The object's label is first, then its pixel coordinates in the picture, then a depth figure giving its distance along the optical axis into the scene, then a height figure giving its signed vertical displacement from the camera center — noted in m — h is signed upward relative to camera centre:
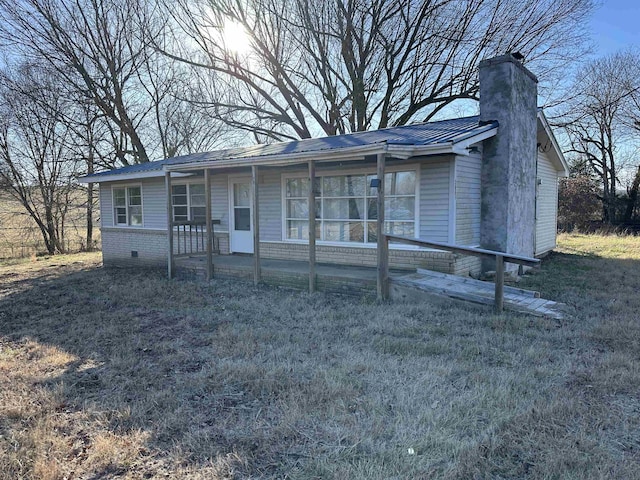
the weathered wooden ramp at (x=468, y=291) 6.14 -1.26
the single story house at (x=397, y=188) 8.02 +0.50
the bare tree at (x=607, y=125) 24.83 +5.17
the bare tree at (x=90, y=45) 16.77 +6.87
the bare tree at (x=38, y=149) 18.17 +2.85
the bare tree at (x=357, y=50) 15.53 +6.19
